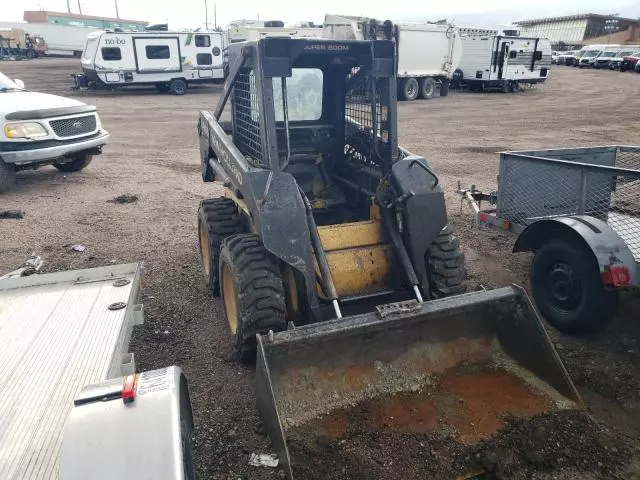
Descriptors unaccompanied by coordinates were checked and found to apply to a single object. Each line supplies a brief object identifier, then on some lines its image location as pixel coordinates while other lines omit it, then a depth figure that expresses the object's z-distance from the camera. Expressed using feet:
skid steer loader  10.94
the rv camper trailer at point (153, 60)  71.61
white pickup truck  27.89
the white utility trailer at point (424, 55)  71.36
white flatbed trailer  5.81
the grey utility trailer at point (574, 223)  13.16
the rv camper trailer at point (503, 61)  83.05
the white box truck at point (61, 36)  145.48
